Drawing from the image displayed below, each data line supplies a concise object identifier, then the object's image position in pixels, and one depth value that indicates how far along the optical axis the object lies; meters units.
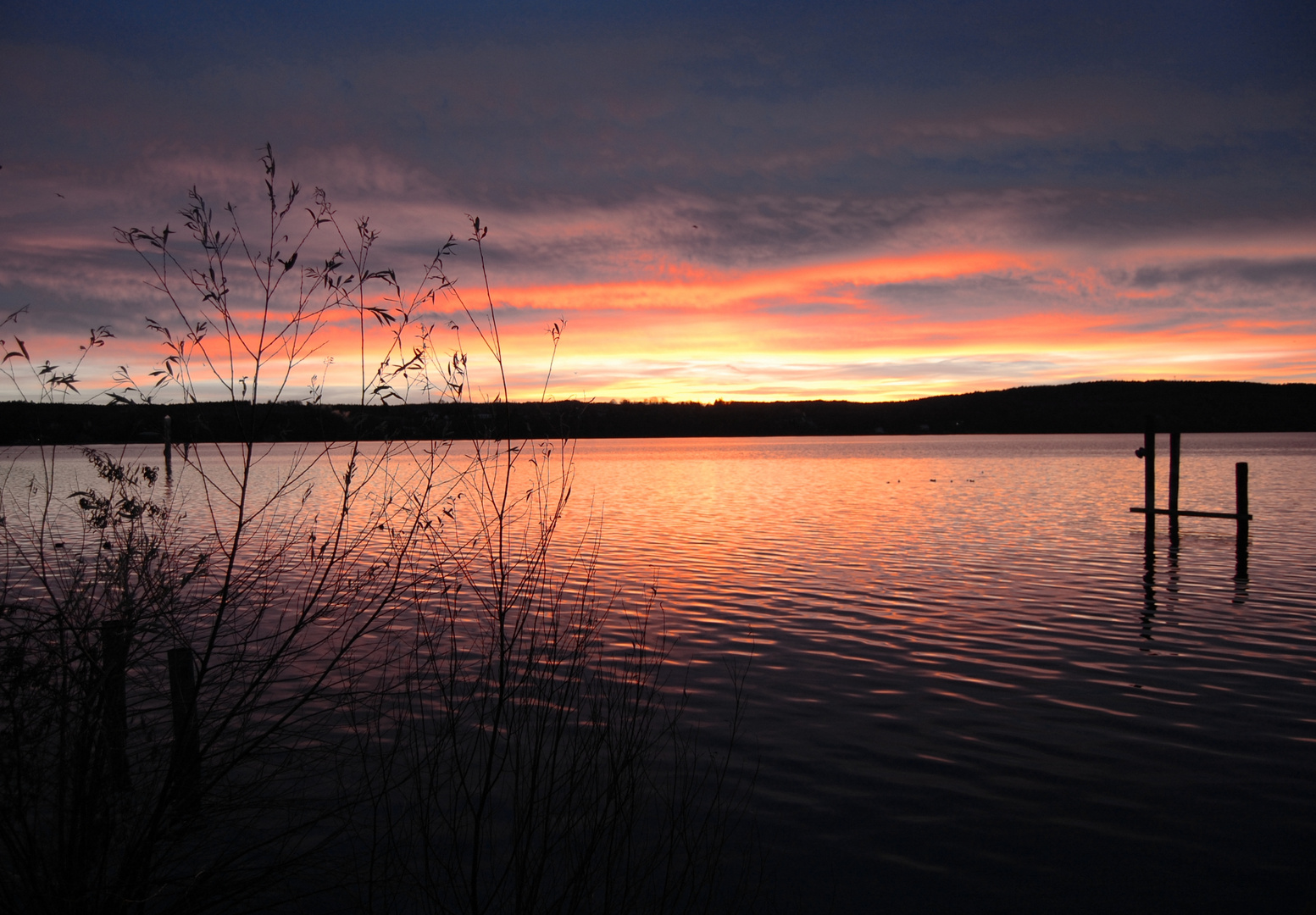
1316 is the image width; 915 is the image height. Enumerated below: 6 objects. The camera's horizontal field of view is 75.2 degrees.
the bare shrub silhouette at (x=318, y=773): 4.68
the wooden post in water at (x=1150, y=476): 24.06
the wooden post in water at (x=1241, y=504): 20.64
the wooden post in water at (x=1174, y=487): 23.20
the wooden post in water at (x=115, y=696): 5.00
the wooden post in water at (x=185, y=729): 5.07
